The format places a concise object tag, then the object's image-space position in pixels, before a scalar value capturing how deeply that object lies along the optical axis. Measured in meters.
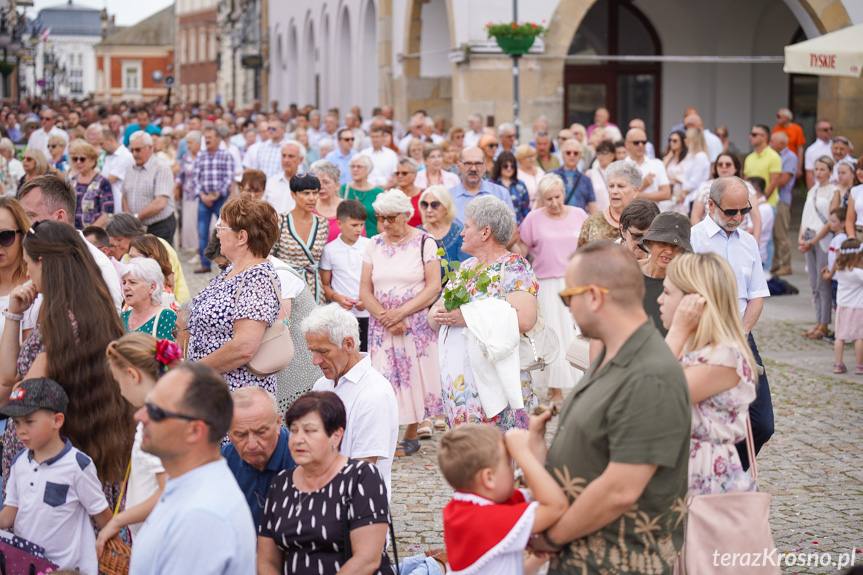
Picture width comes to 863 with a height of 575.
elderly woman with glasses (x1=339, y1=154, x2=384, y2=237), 9.40
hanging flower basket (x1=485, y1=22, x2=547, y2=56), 16.69
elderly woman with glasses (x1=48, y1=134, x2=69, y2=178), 13.11
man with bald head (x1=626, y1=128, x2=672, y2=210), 11.23
